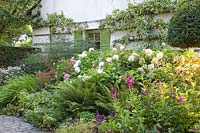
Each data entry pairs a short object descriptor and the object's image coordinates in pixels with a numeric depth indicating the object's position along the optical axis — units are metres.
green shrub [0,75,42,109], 8.35
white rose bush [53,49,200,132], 4.73
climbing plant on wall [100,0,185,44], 10.07
